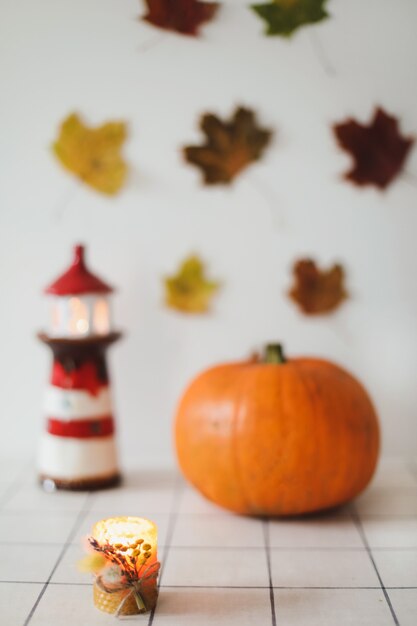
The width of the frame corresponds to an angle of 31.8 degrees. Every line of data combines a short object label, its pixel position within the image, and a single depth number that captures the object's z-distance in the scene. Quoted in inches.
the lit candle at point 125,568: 40.2
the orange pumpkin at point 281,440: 53.1
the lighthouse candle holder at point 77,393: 61.4
